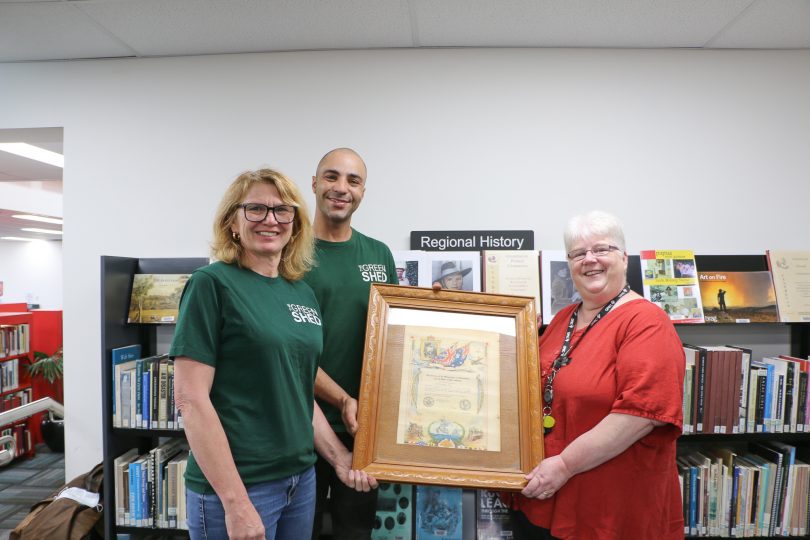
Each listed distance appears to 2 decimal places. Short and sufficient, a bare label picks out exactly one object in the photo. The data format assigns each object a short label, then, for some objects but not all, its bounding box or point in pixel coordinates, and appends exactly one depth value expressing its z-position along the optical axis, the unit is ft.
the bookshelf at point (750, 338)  8.32
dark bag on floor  7.63
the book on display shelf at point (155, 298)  8.16
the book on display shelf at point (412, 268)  7.86
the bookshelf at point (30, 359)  15.01
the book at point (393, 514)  7.40
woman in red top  4.11
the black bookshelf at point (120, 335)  7.61
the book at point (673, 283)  7.55
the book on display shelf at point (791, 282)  7.70
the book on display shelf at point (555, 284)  7.61
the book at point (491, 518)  7.48
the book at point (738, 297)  7.77
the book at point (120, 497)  7.68
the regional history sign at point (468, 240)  8.29
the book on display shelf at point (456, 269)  7.79
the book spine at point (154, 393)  7.66
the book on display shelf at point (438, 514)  7.42
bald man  5.13
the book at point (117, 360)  7.63
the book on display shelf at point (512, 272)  7.63
